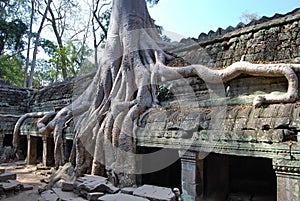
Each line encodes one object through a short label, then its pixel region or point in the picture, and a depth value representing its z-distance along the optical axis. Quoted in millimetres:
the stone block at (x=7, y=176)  6065
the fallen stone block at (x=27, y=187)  6127
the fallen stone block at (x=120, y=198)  3814
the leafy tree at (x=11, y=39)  16641
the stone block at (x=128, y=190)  4273
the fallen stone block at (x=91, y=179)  5172
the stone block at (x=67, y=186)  5414
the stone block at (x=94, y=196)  4465
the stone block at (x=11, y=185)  5670
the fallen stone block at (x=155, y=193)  3875
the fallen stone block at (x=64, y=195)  4715
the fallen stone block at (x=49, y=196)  4944
